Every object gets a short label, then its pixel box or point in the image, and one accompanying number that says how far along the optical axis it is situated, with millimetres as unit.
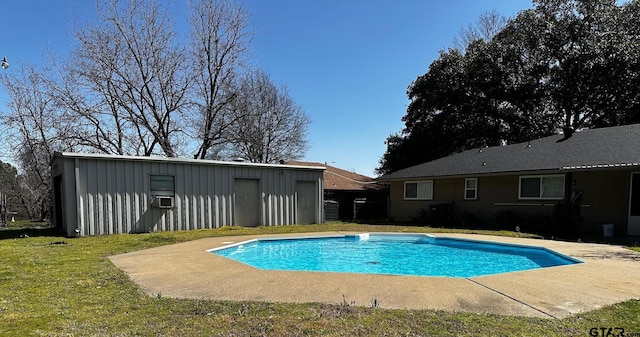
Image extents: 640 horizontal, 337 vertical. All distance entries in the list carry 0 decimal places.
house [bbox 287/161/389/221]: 20938
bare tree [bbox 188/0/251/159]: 19812
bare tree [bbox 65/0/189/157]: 17672
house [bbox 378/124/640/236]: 11305
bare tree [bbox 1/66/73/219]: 17953
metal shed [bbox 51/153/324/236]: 10898
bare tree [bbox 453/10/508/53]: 28297
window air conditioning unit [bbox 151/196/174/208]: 12093
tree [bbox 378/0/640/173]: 20297
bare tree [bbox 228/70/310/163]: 27625
